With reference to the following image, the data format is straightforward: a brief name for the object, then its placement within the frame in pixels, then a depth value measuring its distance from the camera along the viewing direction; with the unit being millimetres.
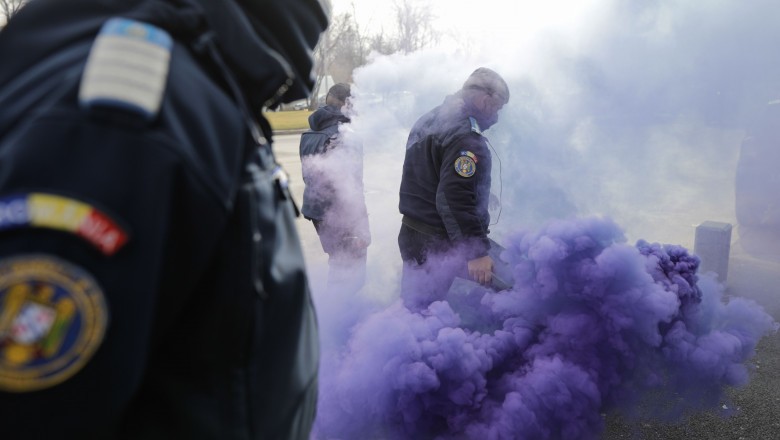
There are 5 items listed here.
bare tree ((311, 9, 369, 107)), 25448
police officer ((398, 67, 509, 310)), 3617
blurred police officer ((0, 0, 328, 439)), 664
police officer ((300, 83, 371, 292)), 4660
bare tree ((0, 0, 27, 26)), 19578
